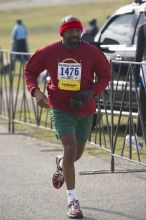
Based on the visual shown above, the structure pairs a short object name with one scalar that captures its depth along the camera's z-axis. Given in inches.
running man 454.1
